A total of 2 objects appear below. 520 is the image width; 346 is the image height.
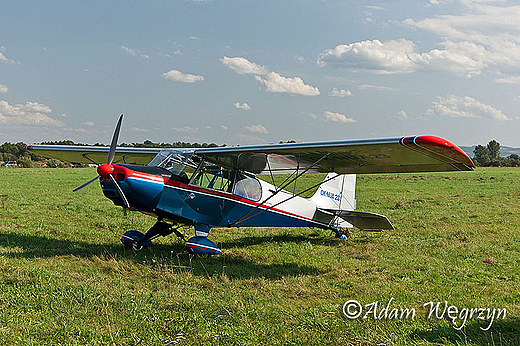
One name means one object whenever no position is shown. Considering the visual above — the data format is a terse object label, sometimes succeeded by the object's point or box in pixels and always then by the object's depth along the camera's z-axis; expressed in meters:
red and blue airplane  7.49
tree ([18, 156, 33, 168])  61.08
